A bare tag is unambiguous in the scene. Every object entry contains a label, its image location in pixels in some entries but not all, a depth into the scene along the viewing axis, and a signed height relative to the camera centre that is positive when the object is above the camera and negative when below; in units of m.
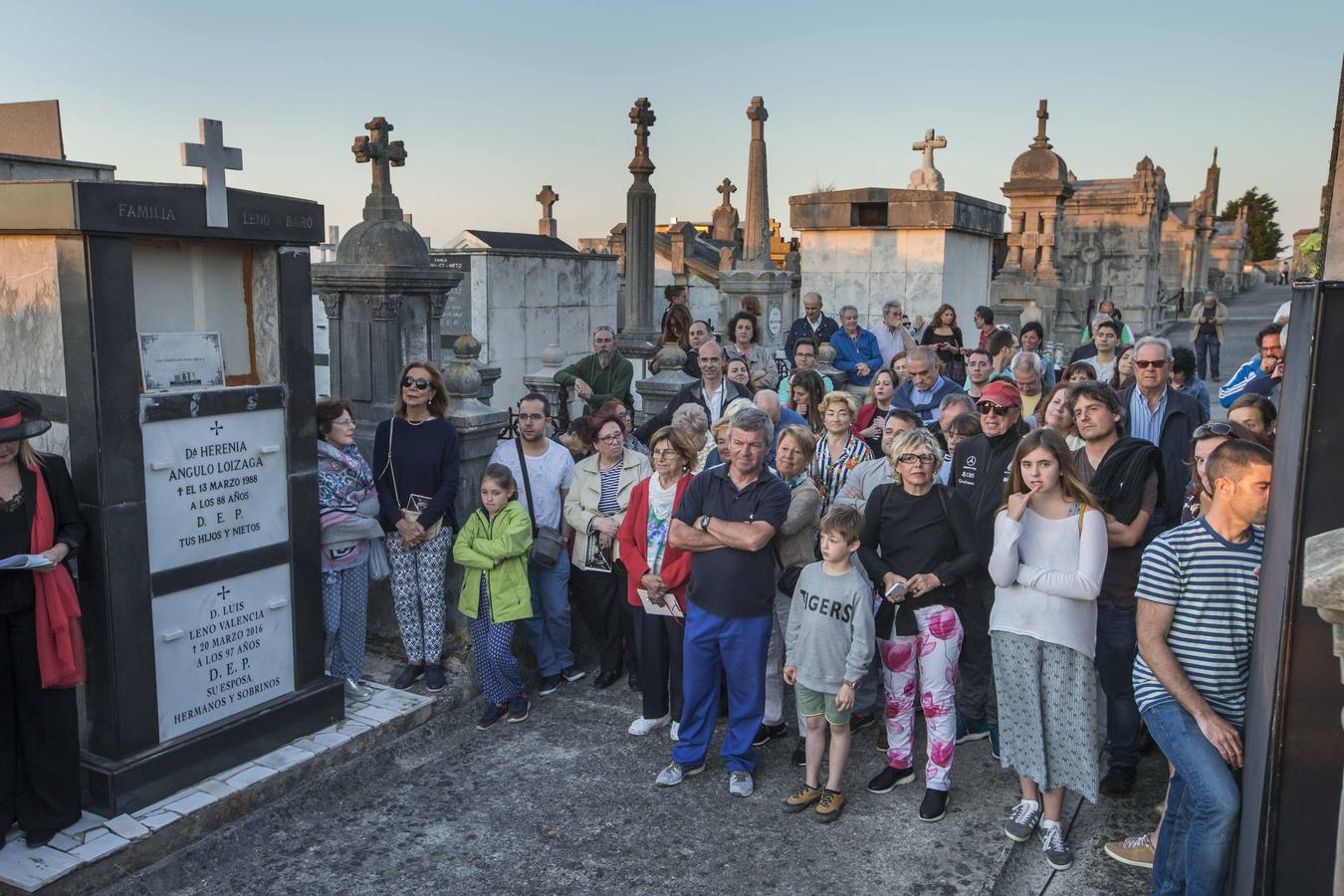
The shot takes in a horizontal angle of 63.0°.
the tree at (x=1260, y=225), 74.12 +7.00
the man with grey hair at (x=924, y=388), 7.24 -0.43
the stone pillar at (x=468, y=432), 6.66 -0.70
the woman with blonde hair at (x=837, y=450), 5.88 -0.69
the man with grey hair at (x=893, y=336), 10.12 -0.12
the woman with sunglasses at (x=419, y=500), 5.82 -0.97
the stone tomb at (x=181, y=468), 4.34 -0.67
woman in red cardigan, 5.32 -1.17
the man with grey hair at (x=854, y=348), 9.68 -0.23
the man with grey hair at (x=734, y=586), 4.89 -1.19
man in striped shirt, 3.56 -1.03
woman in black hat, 4.18 -1.27
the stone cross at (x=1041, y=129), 19.48 +3.47
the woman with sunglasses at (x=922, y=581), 4.78 -1.11
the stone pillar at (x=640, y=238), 17.61 +1.36
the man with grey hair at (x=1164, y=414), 5.59 -0.46
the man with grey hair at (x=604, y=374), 8.52 -0.43
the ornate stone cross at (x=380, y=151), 11.33 +1.70
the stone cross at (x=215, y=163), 4.61 +0.63
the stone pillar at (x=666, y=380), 8.44 -0.46
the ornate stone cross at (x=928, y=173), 14.16 +1.94
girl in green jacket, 5.62 -1.35
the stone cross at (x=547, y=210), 23.56 +2.33
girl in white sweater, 4.38 -1.18
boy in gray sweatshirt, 4.66 -1.37
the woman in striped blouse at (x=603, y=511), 5.92 -1.04
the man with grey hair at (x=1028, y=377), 6.81 -0.32
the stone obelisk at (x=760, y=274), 15.47 +0.68
